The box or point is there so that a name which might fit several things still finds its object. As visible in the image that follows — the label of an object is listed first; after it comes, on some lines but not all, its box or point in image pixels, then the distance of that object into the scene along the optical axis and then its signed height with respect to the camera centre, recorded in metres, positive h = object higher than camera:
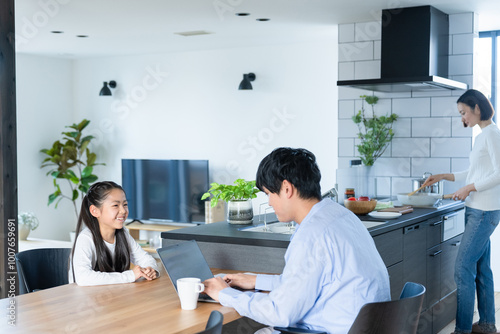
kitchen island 2.84 -0.56
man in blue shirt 1.82 -0.36
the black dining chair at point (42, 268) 2.66 -0.55
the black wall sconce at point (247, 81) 6.36 +0.56
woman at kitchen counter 3.87 -0.42
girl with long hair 2.52 -0.41
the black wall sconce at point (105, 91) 7.27 +0.53
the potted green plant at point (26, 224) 6.87 -0.92
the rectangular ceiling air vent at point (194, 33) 5.61 +0.92
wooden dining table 1.83 -0.54
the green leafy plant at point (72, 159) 7.27 -0.25
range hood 4.48 +0.65
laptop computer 2.18 -0.44
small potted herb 3.24 -0.31
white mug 2.04 -0.49
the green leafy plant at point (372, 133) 5.01 +0.04
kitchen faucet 3.32 -0.29
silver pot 4.30 -0.33
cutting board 3.85 -0.44
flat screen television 6.85 -0.55
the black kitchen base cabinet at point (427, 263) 3.34 -0.74
